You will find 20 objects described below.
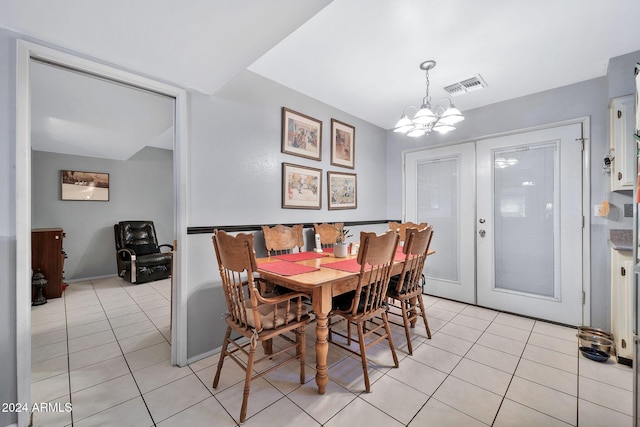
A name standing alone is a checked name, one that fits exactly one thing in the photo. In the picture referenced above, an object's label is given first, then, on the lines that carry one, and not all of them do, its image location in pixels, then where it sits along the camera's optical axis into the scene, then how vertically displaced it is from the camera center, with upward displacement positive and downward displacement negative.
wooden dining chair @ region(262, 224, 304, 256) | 2.57 -0.26
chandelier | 2.22 +0.80
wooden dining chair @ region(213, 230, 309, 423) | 1.50 -0.66
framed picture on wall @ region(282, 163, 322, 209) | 2.86 +0.30
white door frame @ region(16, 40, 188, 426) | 1.46 +0.10
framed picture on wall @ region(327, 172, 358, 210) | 3.42 +0.31
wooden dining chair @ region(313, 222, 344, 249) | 3.08 -0.23
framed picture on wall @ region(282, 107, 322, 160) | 2.84 +0.90
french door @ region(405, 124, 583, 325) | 2.79 -0.09
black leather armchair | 4.41 -0.73
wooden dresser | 3.63 -0.61
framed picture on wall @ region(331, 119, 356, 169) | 3.42 +0.94
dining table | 1.66 -0.44
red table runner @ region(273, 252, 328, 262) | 2.30 -0.40
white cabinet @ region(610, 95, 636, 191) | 2.13 +0.57
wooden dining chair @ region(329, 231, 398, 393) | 1.71 -0.52
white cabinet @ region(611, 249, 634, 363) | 2.06 -0.72
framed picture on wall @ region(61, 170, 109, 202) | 4.66 +0.51
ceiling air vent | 2.69 +1.36
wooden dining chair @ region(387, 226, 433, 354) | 2.10 -0.55
